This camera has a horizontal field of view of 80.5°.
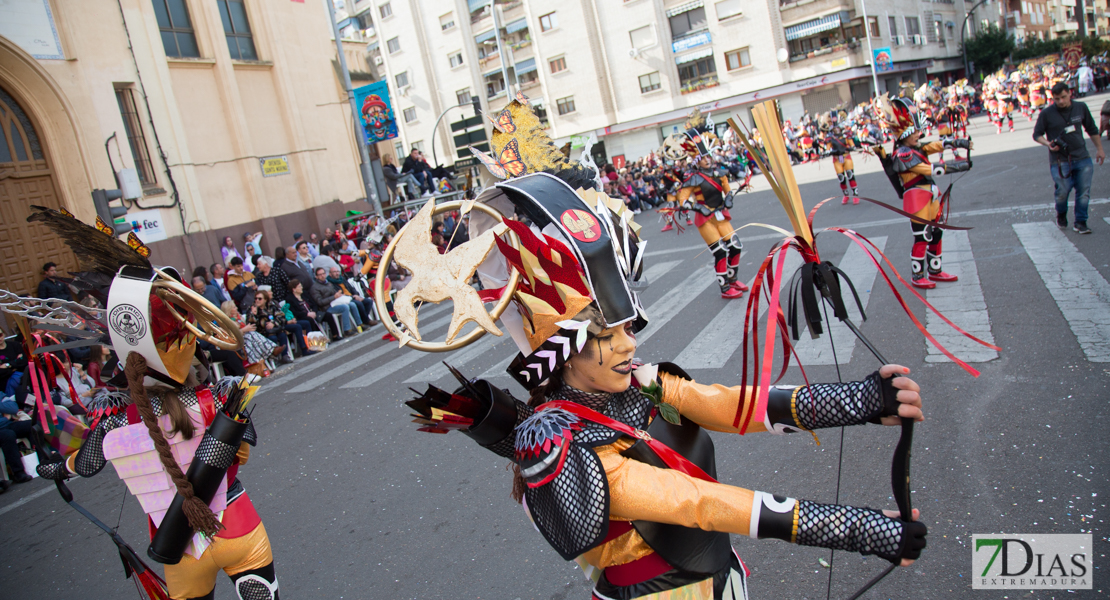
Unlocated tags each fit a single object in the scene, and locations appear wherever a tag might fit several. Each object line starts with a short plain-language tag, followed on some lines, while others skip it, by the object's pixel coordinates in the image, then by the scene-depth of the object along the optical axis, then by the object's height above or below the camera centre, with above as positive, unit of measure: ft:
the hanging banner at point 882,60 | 115.64 +13.63
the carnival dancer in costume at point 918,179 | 22.26 -1.57
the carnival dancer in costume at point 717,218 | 26.63 -1.68
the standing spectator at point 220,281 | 36.09 +0.20
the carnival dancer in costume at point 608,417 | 5.17 -2.05
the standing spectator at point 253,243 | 51.88 +2.63
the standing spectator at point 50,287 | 26.84 +1.42
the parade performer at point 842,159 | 43.81 -0.71
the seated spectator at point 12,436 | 22.36 -3.59
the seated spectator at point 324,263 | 37.48 -0.08
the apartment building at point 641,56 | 117.60 +24.62
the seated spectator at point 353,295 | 37.73 -2.34
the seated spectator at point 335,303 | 36.29 -2.41
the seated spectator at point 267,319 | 32.86 -2.17
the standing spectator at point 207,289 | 31.94 -0.12
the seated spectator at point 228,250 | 52.75 +2.52
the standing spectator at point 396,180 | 63.98 +6.22
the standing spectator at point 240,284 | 33.96 -0.23
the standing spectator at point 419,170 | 64.64 +6.85
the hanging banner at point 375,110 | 60.80 +12.70
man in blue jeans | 24.93 -1.65
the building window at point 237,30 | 56.54 +21.30
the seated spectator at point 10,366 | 23.61 -1.29
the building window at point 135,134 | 48.47 +12.23
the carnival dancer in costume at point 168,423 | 8.69 -1.76
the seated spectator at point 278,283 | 34.68 -0.60
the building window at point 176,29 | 51.98 +20.73
